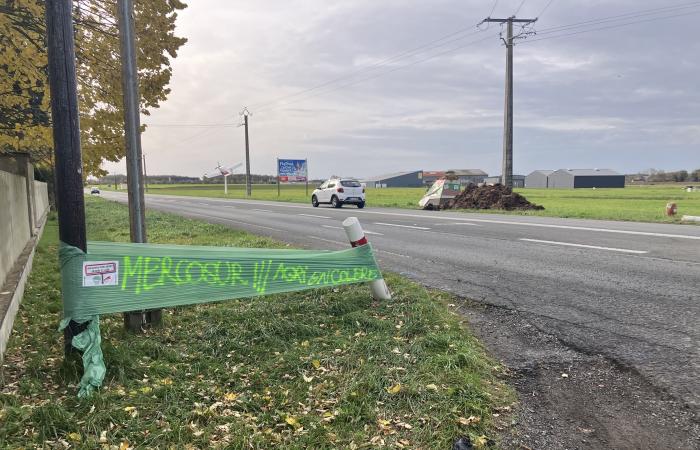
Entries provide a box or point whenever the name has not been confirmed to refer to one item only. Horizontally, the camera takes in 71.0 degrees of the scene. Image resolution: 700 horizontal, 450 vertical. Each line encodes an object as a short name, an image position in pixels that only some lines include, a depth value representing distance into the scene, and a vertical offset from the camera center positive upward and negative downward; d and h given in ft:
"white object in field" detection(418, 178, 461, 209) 82.23 -1.39
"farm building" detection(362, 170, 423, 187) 510.33 +6.57
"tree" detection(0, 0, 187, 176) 19.57 +5.80
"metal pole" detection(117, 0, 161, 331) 14.66 +1.55
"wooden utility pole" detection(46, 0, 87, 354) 11.05 +1.41
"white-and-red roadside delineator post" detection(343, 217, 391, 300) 17.21 -1.92
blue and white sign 175.01 +6.17
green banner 11.48 -2.46
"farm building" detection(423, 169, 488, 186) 502.38 +12.95
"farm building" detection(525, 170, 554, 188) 369.91 +4.75
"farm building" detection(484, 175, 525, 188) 404.98 +4.23
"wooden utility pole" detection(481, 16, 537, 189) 105.81 +16.18
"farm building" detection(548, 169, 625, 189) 340.80 +3.38
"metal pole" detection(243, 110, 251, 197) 173.99 +9.85
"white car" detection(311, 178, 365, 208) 89.97 -1.15
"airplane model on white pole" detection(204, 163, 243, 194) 215.39 +7.00
